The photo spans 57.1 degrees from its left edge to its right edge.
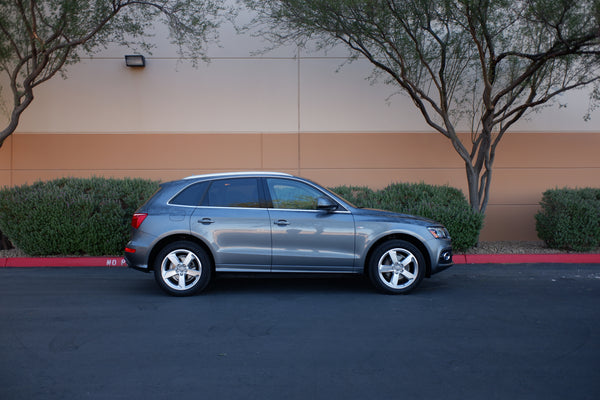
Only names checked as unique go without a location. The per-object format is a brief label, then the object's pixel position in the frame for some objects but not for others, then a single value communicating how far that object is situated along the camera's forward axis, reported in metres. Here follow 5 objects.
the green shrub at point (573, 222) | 10.69
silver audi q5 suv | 7.23
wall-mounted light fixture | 13.11
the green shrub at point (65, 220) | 10.24
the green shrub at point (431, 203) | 10.45
